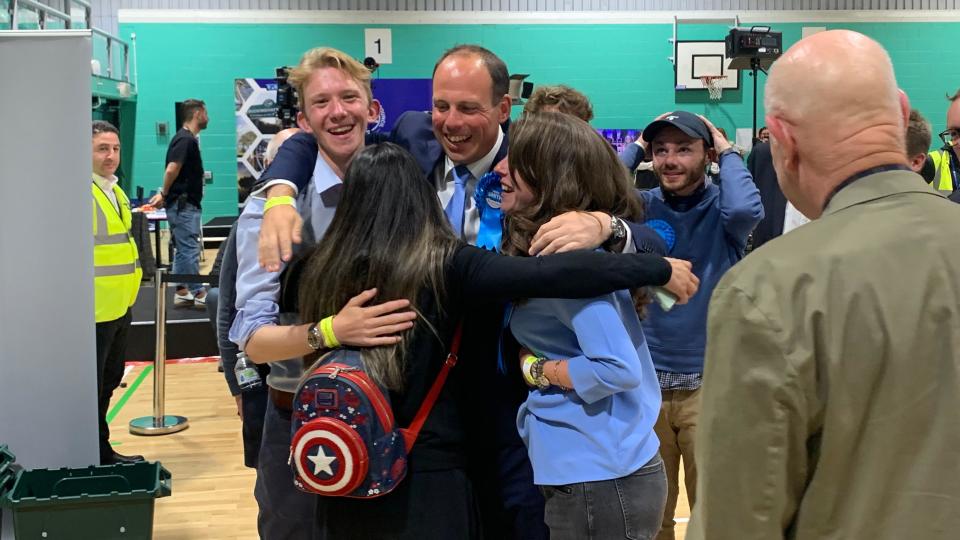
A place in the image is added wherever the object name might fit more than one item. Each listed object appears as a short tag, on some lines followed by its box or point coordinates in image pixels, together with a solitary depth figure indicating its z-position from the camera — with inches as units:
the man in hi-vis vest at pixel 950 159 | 157.9
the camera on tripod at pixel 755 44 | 259.0
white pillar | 130.1
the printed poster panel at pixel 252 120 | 524.4
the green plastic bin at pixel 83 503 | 120.4
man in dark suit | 76.5
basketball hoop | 546.9
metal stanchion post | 224.8
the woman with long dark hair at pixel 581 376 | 70.7
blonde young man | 87.0
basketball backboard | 543.8
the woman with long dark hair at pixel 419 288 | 71.1
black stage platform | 303.1
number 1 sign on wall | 534.6
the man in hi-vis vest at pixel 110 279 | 185.6
